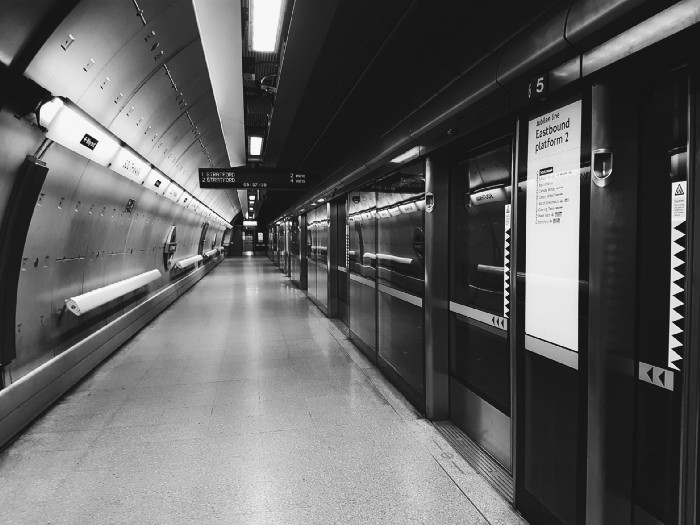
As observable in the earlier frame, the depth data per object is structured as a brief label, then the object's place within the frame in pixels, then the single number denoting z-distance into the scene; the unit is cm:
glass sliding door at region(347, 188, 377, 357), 495
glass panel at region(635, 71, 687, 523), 150
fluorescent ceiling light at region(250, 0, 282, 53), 319
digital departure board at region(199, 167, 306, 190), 866
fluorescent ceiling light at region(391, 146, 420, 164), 335
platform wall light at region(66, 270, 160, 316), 428
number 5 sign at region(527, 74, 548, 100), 186
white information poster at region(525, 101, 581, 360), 180
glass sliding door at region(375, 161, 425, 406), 359
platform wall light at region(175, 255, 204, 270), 1068
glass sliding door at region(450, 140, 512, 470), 293
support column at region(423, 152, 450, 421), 324
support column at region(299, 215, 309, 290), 1131
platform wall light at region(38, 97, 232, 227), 312
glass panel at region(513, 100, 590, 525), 176
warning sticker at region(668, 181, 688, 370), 146
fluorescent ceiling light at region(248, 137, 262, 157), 850
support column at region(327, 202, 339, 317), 763
